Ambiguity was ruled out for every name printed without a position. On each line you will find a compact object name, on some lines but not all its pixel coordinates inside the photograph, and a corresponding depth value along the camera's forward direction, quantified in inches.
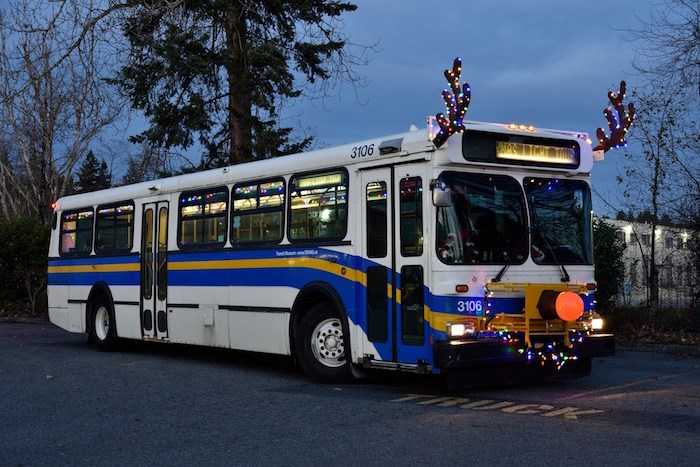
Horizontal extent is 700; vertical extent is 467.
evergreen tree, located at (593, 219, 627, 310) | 687.7
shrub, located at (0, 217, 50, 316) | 1044.5
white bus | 379.6
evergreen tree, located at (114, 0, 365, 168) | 857.5
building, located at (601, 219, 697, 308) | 657.0
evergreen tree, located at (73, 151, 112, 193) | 1813.5
